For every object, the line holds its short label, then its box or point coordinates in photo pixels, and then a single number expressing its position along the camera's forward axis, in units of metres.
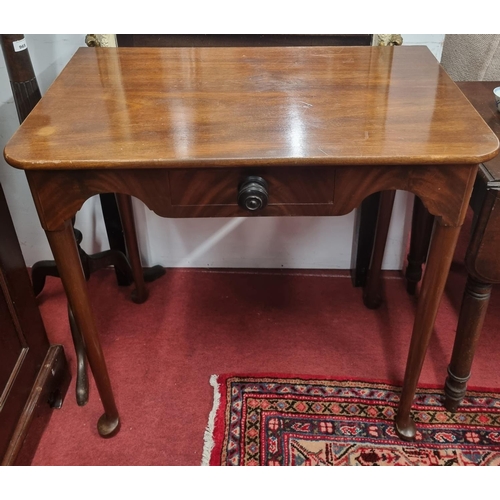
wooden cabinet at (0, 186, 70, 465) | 1.22
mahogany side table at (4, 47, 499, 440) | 0.91
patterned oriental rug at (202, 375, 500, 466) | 1.31
